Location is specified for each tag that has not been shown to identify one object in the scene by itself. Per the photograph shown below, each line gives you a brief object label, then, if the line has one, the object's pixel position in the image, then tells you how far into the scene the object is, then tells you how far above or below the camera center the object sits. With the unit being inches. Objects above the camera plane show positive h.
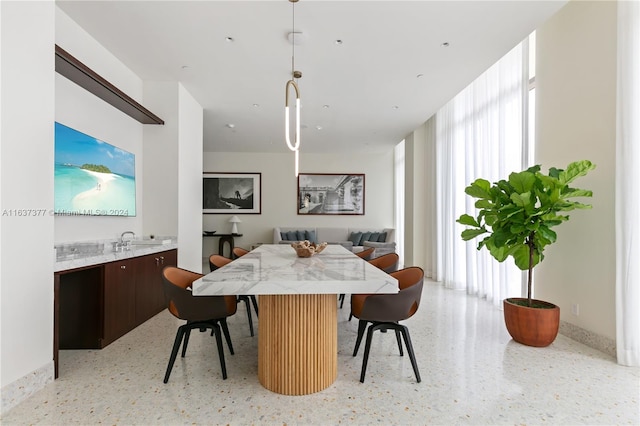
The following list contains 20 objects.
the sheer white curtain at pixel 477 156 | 153.3 +32.1
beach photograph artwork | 116.2 +14.2
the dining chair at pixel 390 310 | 84.8 -26.5
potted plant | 105.3 -2.6
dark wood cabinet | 110.6 -33.7
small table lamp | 333.4 -10.9
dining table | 70.7 -28.0
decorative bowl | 110.4 -12.8
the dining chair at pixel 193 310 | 84.7 -26.8
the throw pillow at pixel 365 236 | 326.9 -24.2
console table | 328.9 -29.3
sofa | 316.3 -24.0
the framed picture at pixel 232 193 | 346.3 +20.6
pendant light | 105.1 +67.5
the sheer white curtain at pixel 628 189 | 95.4 +7.6
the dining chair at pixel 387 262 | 128.5 -20.6
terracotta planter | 111.0 -39.1
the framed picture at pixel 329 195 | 350.3 +19.3
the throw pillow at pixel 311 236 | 329.7 -24.7
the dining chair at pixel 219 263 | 124.2 -20.1
